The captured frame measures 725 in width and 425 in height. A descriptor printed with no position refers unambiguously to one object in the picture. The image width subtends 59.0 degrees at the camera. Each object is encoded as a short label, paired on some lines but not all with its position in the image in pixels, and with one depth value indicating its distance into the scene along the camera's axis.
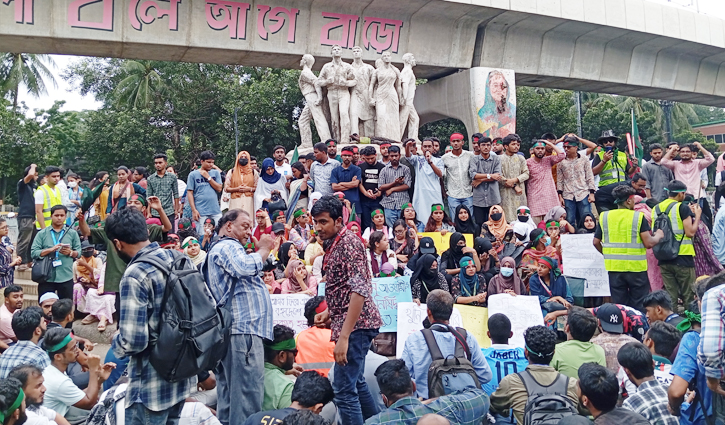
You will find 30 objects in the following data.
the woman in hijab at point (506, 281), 7.16
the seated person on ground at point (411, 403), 3.48
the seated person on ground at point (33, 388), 3.89
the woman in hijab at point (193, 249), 8.08
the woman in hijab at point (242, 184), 10.82
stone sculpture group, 13.22
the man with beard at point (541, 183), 10.23
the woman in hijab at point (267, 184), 10.93
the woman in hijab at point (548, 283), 7.20
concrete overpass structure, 12.88
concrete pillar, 16.39
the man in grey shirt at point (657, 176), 10.27
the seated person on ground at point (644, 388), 3.66
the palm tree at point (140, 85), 28.72
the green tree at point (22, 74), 30.88
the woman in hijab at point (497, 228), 9.05
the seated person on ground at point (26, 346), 4.47
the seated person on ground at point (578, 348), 4.55
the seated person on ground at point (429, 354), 4.41
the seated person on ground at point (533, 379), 3.96
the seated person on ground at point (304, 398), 3.73
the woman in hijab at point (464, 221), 9.55
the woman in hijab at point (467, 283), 7.50
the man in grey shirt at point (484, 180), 10.05
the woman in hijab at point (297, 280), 7.71
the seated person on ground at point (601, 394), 3.31
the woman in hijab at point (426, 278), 7.41
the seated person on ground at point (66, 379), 4.36
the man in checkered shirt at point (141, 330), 3.10
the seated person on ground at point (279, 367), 4.45
